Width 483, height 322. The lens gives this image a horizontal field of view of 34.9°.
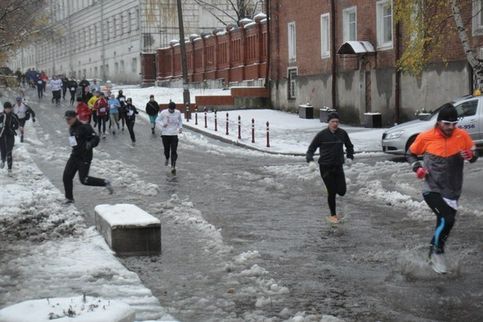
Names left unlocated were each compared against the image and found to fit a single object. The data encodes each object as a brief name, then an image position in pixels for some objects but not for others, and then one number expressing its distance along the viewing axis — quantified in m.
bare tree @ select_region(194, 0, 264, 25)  65.94
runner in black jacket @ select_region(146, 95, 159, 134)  31.09
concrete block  9.78
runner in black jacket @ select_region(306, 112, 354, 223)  11.77
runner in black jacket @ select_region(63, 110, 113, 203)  13.77
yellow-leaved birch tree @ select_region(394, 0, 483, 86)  20.69
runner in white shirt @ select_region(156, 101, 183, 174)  18.98
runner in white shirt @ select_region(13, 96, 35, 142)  26.01
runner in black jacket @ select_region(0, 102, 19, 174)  18.58
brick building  26.38
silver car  20.06
